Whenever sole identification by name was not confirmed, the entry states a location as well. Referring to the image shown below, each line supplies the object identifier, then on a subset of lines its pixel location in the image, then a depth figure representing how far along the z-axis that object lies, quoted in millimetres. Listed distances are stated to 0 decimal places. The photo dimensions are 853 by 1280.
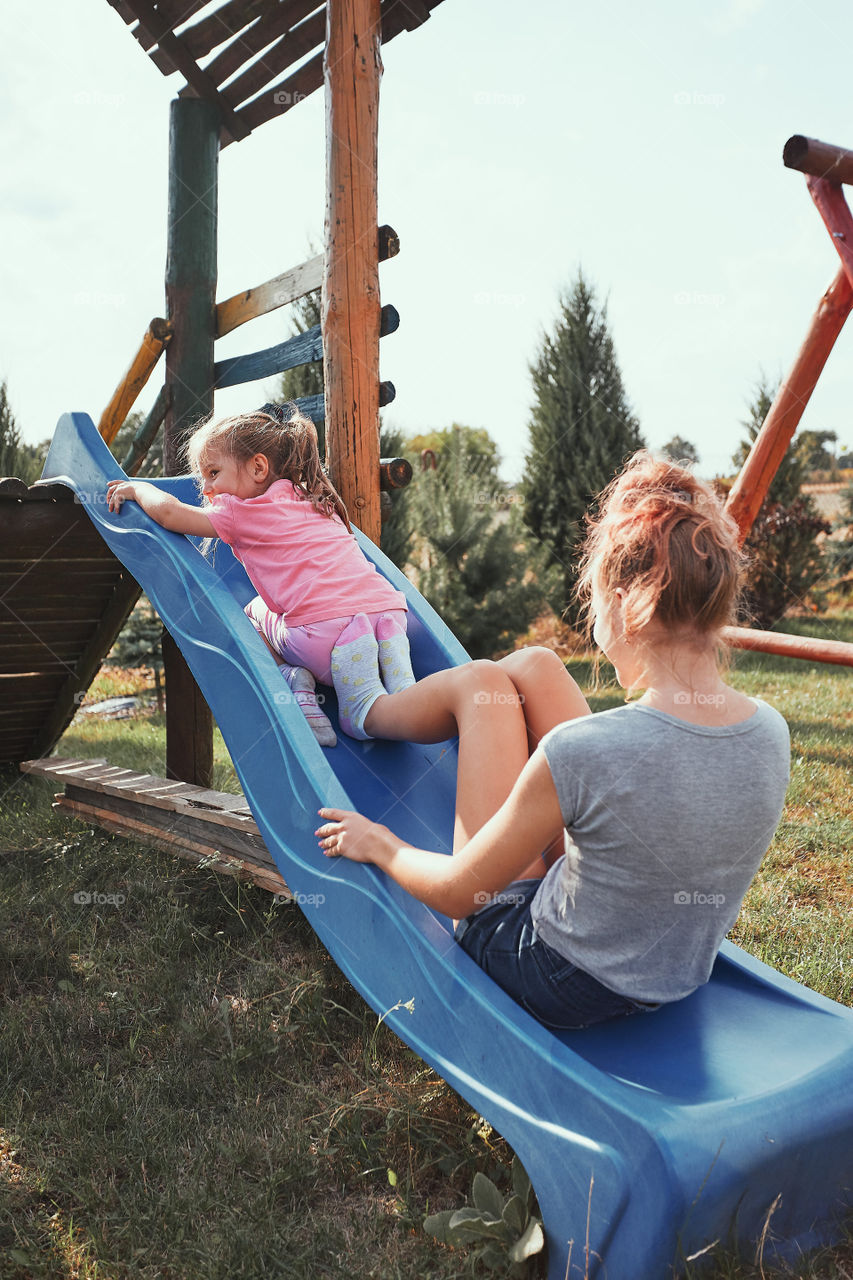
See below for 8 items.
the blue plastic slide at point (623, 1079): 1327
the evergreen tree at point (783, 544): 9617
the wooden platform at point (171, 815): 2799
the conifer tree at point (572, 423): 9172
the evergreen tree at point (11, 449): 7926
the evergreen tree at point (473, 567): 7828
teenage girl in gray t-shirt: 1329
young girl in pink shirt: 2484
